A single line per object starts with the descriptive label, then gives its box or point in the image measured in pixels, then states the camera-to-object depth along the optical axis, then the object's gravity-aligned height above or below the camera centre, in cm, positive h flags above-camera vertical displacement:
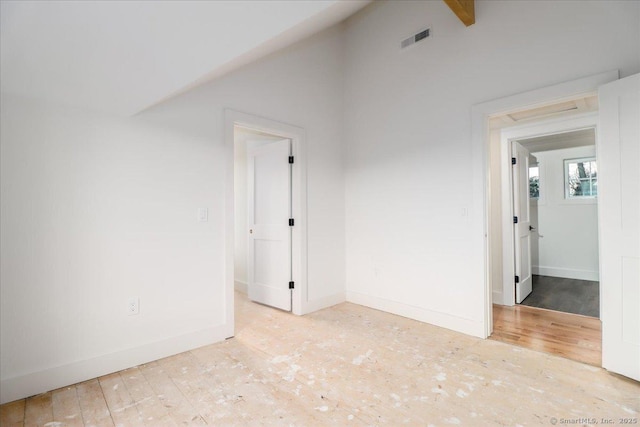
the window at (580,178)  541 +61
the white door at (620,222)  204 -6
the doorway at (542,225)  300 -18
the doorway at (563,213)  516 +0
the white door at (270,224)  366 -8
